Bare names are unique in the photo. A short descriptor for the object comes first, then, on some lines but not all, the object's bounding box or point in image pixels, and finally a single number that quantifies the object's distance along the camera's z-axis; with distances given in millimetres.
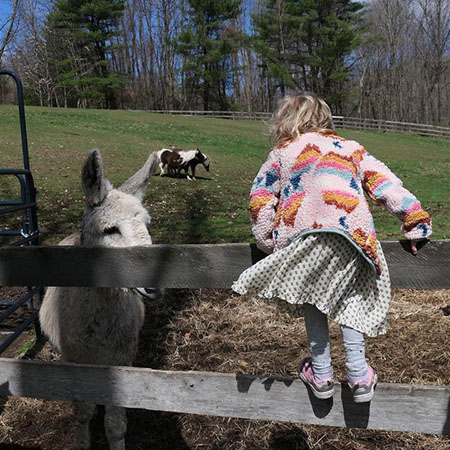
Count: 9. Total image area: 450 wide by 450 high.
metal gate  3999
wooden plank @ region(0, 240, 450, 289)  1920
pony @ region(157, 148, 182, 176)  14562
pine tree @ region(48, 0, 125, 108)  43531
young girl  1869
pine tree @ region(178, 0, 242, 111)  45375
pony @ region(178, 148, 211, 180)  14594
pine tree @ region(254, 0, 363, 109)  41688
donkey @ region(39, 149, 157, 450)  2756
